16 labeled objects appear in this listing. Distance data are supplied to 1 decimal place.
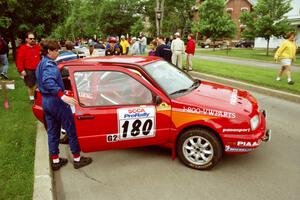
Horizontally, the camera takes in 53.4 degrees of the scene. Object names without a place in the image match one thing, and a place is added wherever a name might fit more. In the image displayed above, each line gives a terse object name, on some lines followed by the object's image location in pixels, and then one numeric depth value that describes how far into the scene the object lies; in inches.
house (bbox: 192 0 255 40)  1973.4
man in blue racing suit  149.6
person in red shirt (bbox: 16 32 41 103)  278.4
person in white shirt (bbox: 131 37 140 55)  752.3
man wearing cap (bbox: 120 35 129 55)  635.5
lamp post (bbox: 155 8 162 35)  832.3
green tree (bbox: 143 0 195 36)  2042.3
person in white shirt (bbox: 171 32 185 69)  493.7
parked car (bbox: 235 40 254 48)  1685.5
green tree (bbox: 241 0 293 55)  914.7
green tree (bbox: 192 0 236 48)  1320.1
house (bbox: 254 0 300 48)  1187.3
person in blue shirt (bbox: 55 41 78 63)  274.7
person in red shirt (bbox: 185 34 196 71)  512.0
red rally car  160.2
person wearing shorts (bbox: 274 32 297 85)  371.9
